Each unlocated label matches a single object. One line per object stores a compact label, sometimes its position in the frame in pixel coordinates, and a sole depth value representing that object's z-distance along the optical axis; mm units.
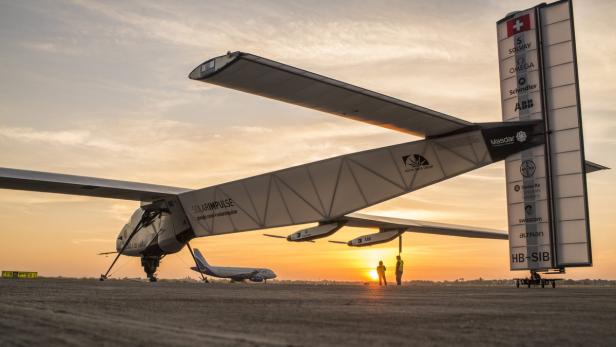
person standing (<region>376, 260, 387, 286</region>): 35719
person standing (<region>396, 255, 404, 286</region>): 33812
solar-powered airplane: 14578
